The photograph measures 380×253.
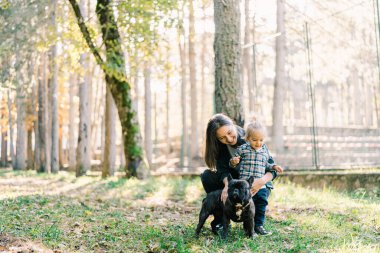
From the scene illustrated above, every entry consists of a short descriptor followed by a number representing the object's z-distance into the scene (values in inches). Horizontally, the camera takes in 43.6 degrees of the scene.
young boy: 236.2
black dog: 214.7
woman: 242.5
